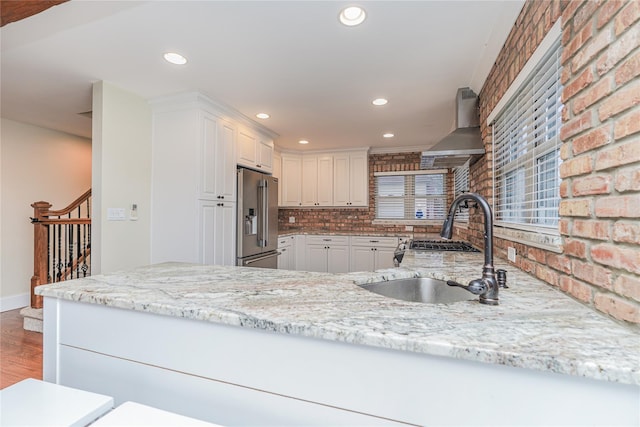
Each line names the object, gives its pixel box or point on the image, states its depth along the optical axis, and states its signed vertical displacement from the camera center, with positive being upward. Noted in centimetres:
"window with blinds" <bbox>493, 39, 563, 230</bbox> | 138 +37
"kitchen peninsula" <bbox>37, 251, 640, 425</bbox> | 62 -35
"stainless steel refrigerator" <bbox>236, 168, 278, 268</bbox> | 368 -6
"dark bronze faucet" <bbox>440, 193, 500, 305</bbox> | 92 -14
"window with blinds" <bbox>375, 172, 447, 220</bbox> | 527 +33
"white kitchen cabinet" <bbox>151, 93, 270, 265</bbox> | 309 +37
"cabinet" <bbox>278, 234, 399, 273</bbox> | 496 -64
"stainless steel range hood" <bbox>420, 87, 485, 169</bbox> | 251 +64
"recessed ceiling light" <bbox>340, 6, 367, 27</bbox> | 178 +122
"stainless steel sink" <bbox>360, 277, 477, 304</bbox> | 141 -37
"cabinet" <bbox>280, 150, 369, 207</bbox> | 534 +65
